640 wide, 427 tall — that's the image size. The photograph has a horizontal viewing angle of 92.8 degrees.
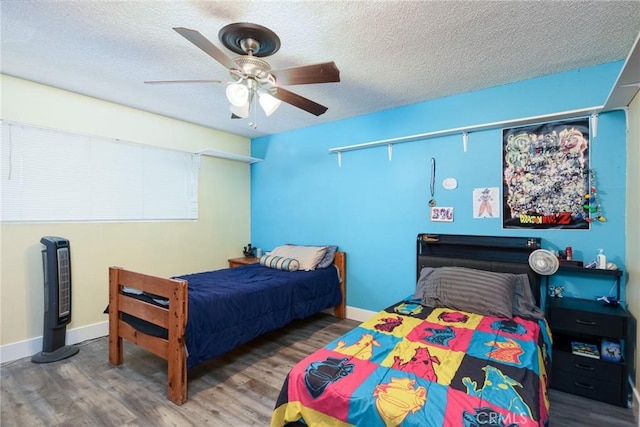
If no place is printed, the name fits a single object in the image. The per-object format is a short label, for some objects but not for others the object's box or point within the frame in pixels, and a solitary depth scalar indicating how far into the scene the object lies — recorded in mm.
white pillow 3588
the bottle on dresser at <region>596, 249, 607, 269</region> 2289
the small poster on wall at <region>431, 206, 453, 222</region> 3092
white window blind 2748
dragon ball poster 2482
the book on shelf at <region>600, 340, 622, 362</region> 2099
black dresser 2037
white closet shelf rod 2406
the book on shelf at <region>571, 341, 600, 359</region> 2154
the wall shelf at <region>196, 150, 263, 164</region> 3988
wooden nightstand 4220
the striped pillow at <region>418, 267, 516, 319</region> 2328
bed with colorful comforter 1268
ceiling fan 1626
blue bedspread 2283
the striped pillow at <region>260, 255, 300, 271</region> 3546
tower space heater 2682
